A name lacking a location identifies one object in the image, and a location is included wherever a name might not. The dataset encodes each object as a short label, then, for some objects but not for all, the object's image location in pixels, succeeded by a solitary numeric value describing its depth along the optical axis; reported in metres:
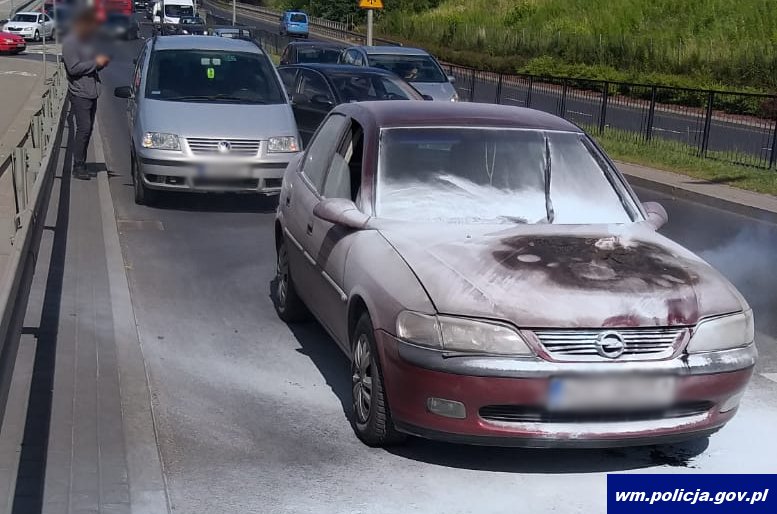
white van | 46.16
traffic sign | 28.86
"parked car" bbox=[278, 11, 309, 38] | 70.44
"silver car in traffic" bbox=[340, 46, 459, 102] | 21.36
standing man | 12.75
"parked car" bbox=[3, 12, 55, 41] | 45.56
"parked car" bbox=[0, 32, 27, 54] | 50.78
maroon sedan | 4.82
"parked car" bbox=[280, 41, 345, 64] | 26.75
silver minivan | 12.10
